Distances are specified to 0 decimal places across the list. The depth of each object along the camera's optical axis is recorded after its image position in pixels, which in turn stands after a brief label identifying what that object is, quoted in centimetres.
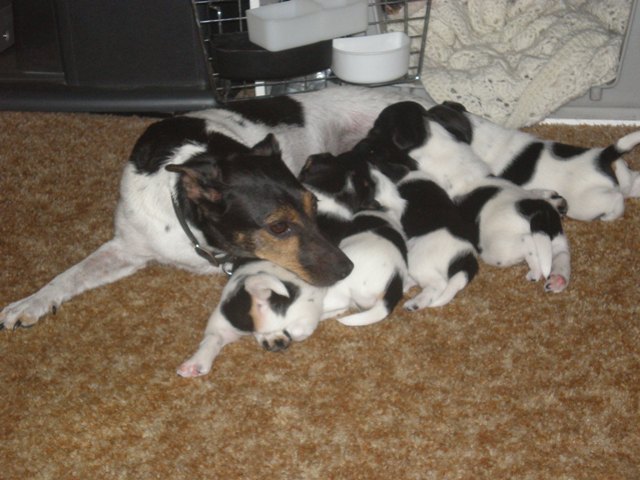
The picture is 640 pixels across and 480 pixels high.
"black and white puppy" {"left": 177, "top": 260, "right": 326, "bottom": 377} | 260
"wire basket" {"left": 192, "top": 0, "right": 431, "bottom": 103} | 395
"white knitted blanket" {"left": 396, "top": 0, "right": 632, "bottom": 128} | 374
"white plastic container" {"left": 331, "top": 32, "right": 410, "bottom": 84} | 376
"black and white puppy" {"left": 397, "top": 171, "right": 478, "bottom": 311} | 278
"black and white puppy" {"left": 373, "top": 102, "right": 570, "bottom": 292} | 287
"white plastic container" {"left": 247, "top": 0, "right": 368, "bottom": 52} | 368
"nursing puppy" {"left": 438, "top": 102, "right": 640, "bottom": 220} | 314
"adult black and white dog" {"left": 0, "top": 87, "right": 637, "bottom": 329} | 268
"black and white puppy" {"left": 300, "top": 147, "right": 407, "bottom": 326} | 269
